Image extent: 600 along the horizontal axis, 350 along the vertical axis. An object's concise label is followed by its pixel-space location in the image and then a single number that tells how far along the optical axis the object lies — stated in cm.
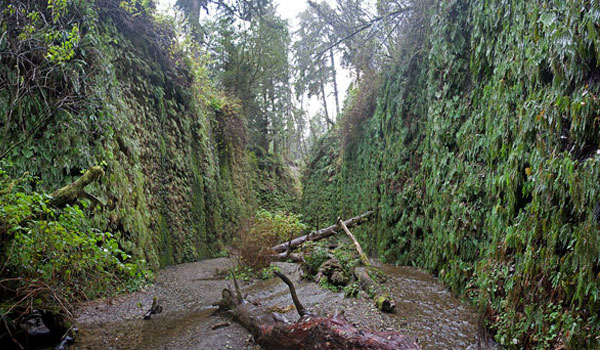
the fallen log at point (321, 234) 901
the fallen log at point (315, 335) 262
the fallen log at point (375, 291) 442
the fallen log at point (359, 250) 680
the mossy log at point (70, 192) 341
